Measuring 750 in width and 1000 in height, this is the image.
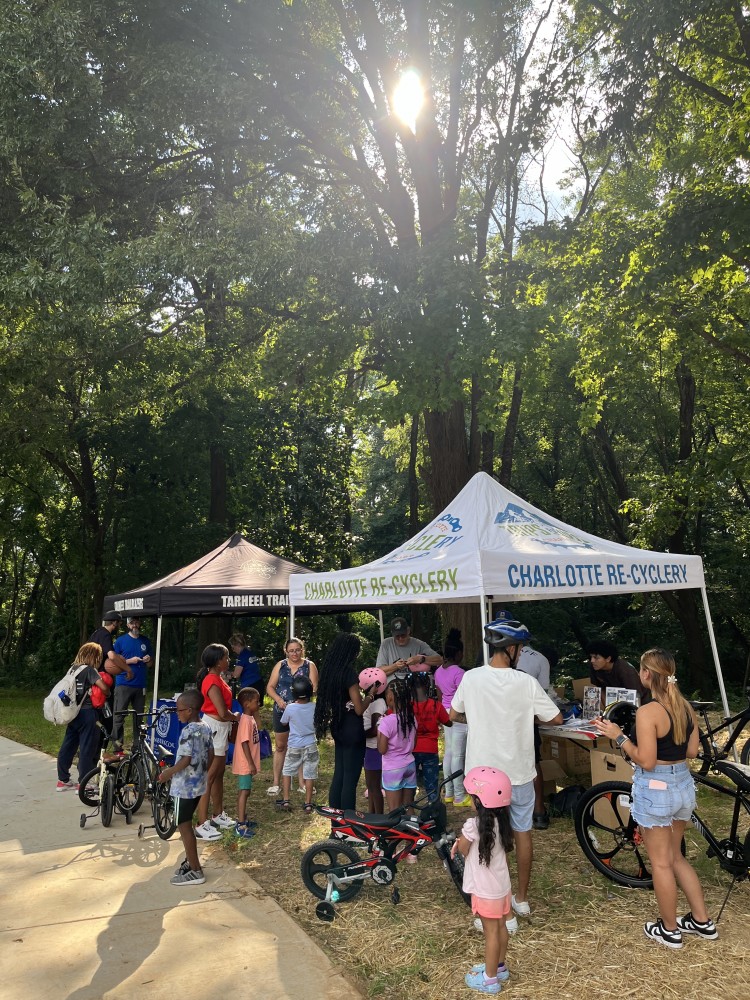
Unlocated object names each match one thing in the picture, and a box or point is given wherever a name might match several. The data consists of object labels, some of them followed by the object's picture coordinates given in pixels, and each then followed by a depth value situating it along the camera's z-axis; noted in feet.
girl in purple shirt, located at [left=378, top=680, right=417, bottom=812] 21.07
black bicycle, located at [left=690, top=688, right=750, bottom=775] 21.80
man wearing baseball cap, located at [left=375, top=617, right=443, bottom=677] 27.99
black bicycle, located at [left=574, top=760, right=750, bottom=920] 17.85
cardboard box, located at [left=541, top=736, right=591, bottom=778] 27.17
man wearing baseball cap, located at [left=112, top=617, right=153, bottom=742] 37.58
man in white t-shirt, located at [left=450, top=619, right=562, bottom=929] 16.37
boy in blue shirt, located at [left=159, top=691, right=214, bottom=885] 19.52
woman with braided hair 22.07
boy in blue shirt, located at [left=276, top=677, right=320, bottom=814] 25.11
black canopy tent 35.50
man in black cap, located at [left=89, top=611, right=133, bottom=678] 34.24
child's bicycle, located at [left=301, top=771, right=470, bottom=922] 17.94
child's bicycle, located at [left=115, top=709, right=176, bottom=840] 24.13
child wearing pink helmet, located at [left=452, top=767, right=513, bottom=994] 13.61
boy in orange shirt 23.90
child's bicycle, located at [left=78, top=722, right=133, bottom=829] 25.68
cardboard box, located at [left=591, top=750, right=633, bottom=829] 22.22
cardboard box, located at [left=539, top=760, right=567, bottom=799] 25.73
